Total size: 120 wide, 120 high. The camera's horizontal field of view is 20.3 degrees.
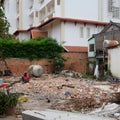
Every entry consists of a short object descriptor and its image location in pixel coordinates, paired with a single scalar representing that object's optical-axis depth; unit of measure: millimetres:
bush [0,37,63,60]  25016
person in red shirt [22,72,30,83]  18602
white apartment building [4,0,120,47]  28422
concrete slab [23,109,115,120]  6258
